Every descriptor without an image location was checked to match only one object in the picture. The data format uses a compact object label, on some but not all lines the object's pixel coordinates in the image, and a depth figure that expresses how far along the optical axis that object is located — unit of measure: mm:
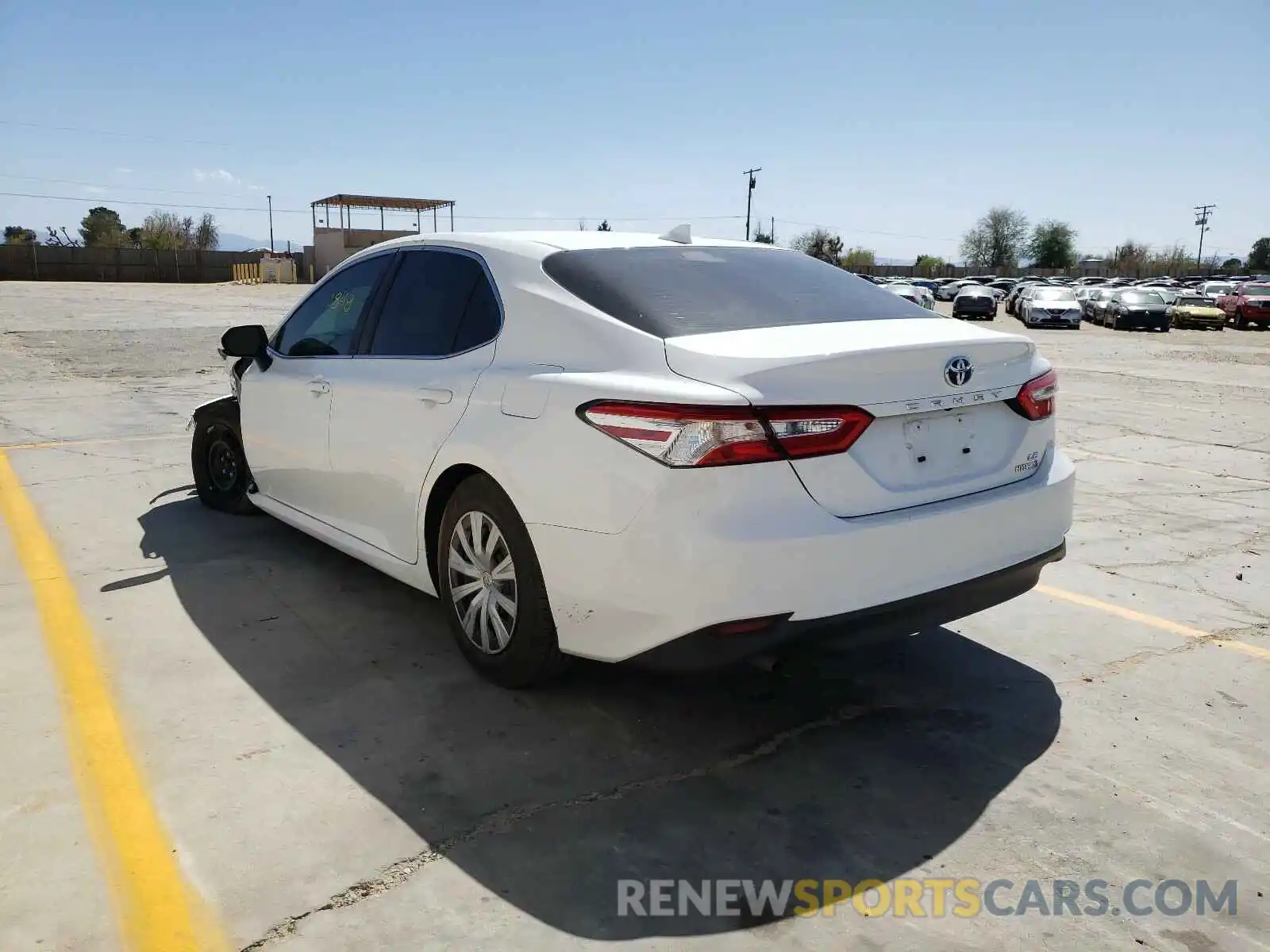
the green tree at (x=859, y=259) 105688
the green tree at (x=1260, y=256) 107750
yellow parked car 34250
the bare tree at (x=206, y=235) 100306
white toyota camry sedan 2832
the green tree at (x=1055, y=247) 121812
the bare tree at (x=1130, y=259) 121500
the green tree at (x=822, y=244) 96375
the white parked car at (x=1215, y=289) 41806
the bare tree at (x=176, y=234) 84375
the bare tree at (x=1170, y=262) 118375
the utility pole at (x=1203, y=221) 120688
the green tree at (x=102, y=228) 87750
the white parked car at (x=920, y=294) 32219
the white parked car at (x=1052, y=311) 34500
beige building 64312
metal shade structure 63312
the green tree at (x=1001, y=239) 124188
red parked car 33844
